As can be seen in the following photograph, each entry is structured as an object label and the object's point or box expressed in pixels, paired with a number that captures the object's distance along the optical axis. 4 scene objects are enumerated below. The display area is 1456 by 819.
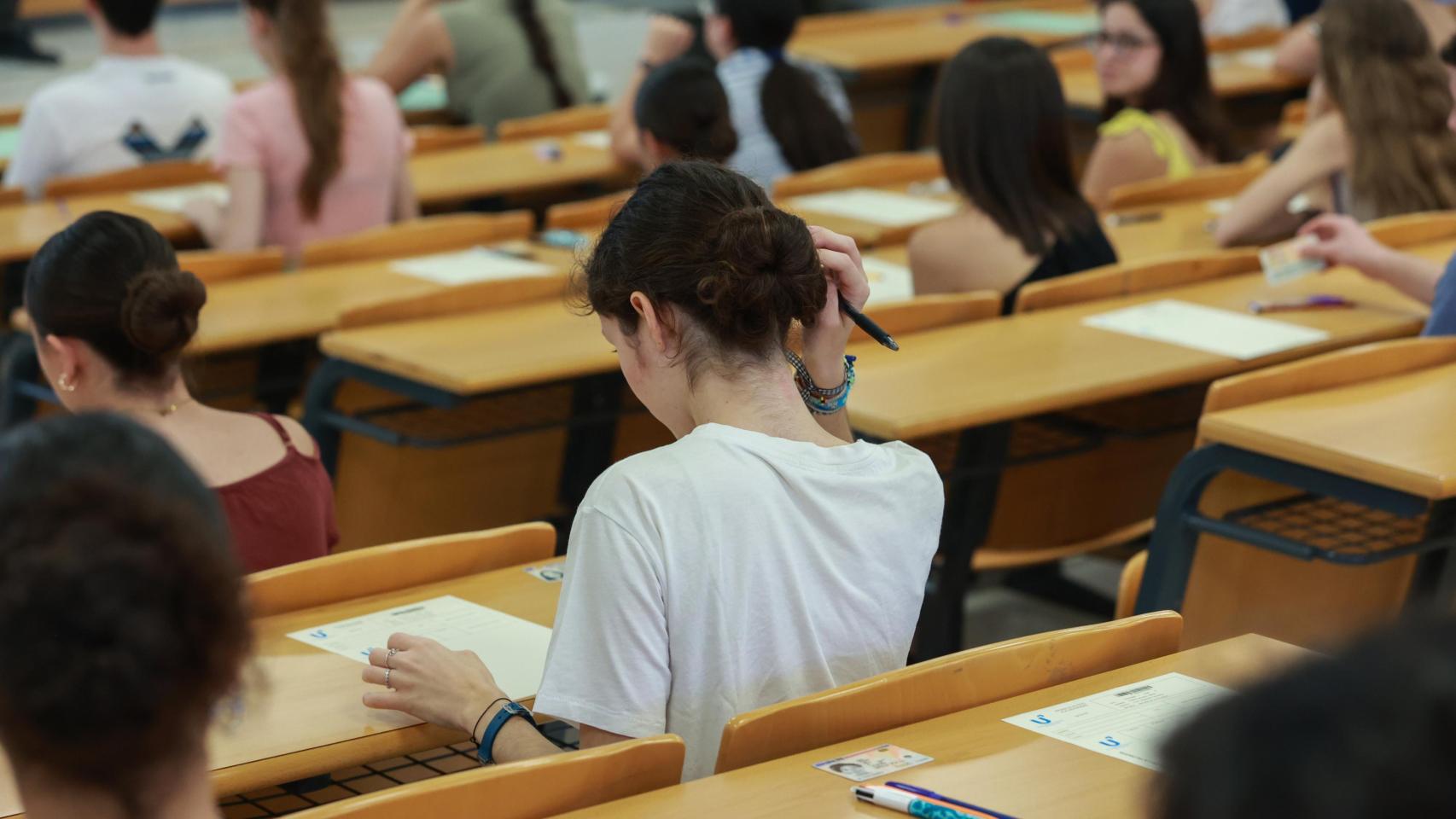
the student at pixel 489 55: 6.22
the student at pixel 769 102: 5.19
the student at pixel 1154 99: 5.04
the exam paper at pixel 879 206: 4.66
